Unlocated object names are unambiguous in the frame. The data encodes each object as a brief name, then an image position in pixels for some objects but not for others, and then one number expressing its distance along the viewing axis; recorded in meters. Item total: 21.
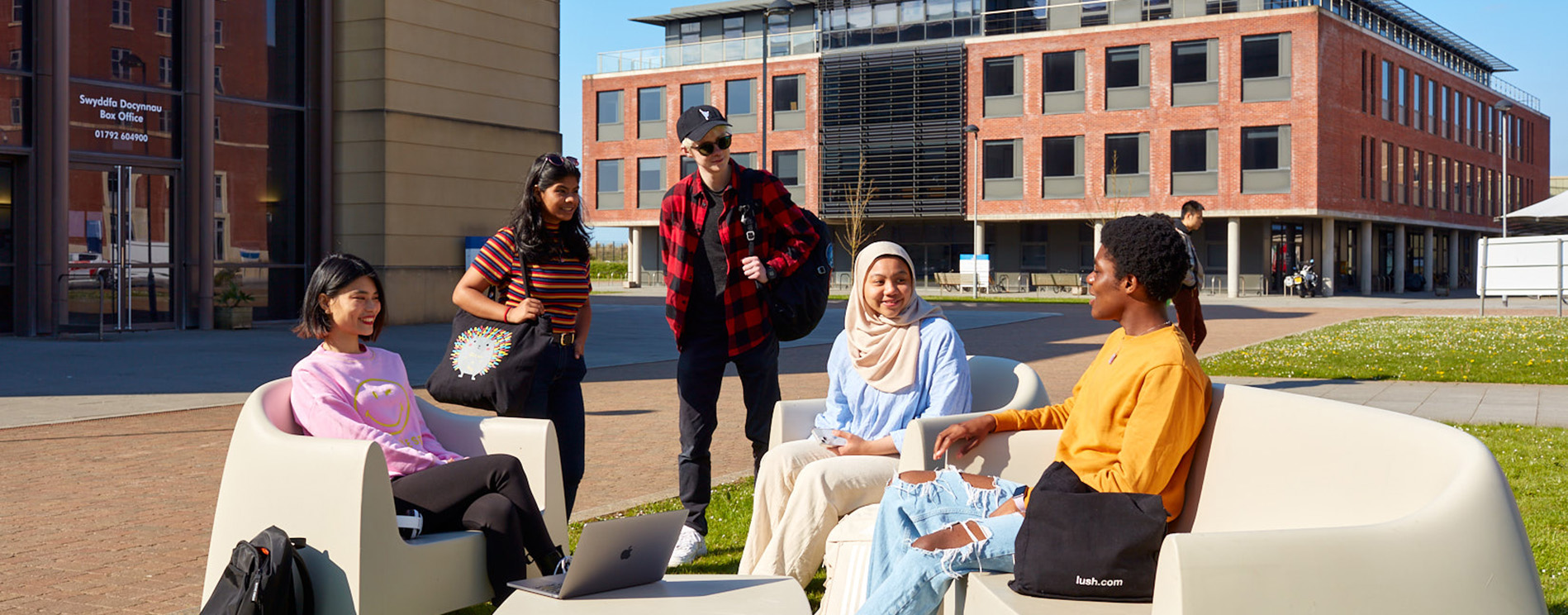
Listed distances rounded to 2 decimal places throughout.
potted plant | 19.59
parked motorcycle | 43.44
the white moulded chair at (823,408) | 4.05
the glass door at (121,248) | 18.27
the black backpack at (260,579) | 3.50
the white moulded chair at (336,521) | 3.70
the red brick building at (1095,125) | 43.84
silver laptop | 3.30
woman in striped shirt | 5.09
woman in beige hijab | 4.46
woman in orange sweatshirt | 3.33
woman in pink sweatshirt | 4.12
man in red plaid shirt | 5.27
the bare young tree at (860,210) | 47.16
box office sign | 18.28
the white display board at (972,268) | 45.44
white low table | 3.27
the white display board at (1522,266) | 24.92
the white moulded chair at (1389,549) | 2.53
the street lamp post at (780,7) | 25.28
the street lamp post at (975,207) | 45.28
